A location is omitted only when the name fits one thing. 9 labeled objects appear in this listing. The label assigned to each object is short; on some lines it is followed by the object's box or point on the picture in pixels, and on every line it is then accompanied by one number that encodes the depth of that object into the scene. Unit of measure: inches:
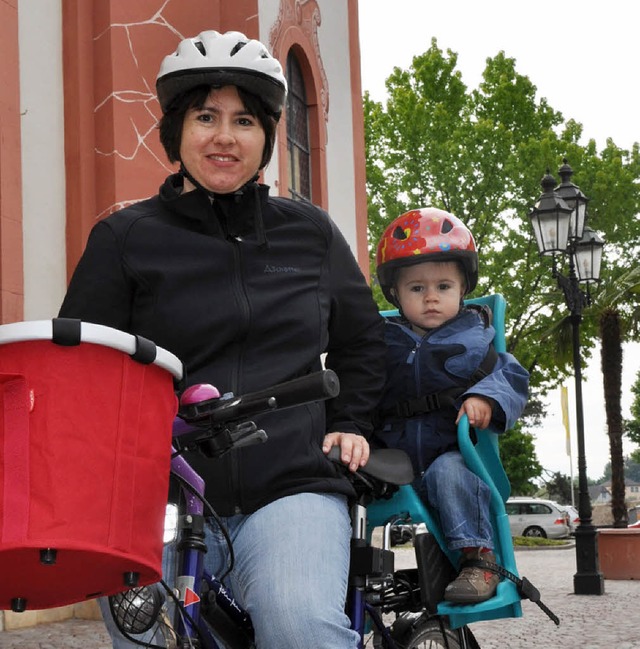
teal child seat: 138.9
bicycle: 85.2
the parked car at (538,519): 1558.8
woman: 97.3
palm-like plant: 1072.2
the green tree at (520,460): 2036.2
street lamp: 604.1
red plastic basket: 70.7
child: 143.4
